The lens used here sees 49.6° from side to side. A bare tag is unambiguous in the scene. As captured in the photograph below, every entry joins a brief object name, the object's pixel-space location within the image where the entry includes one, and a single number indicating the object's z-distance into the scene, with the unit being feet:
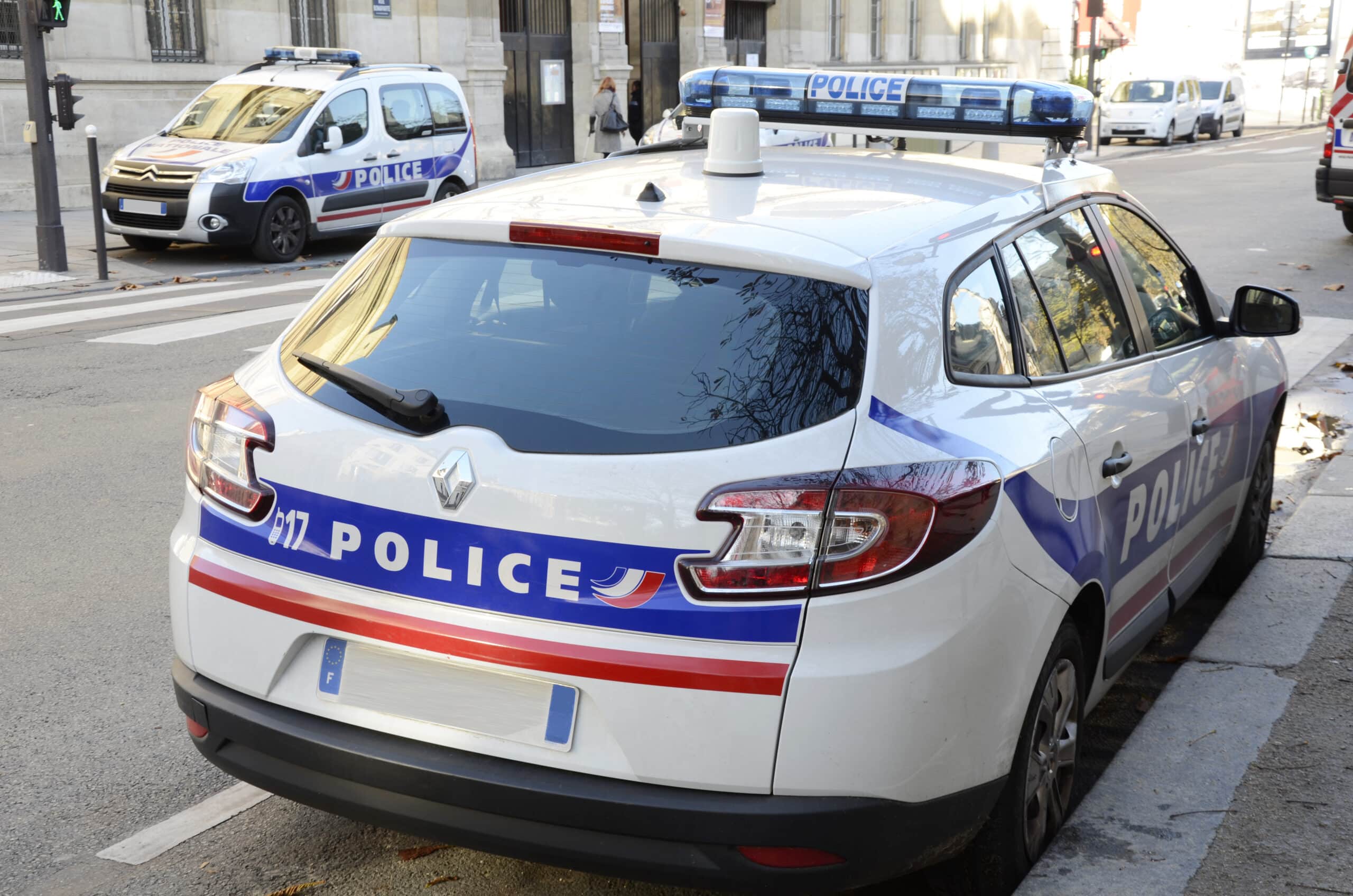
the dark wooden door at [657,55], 102.32
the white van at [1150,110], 122.01
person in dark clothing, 100.99
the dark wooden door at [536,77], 90.48
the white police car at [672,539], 8.33
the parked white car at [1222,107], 132.77
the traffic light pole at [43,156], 43.21
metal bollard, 42.06
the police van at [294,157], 47.14
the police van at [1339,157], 50.96
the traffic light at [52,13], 42.70
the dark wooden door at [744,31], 112.88
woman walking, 79.15
